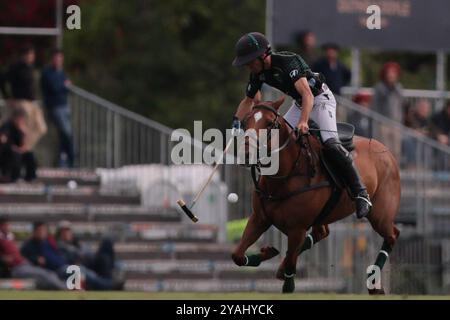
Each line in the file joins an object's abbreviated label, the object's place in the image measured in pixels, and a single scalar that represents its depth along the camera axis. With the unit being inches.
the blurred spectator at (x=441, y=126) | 1027.3
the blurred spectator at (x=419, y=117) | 1026.3
